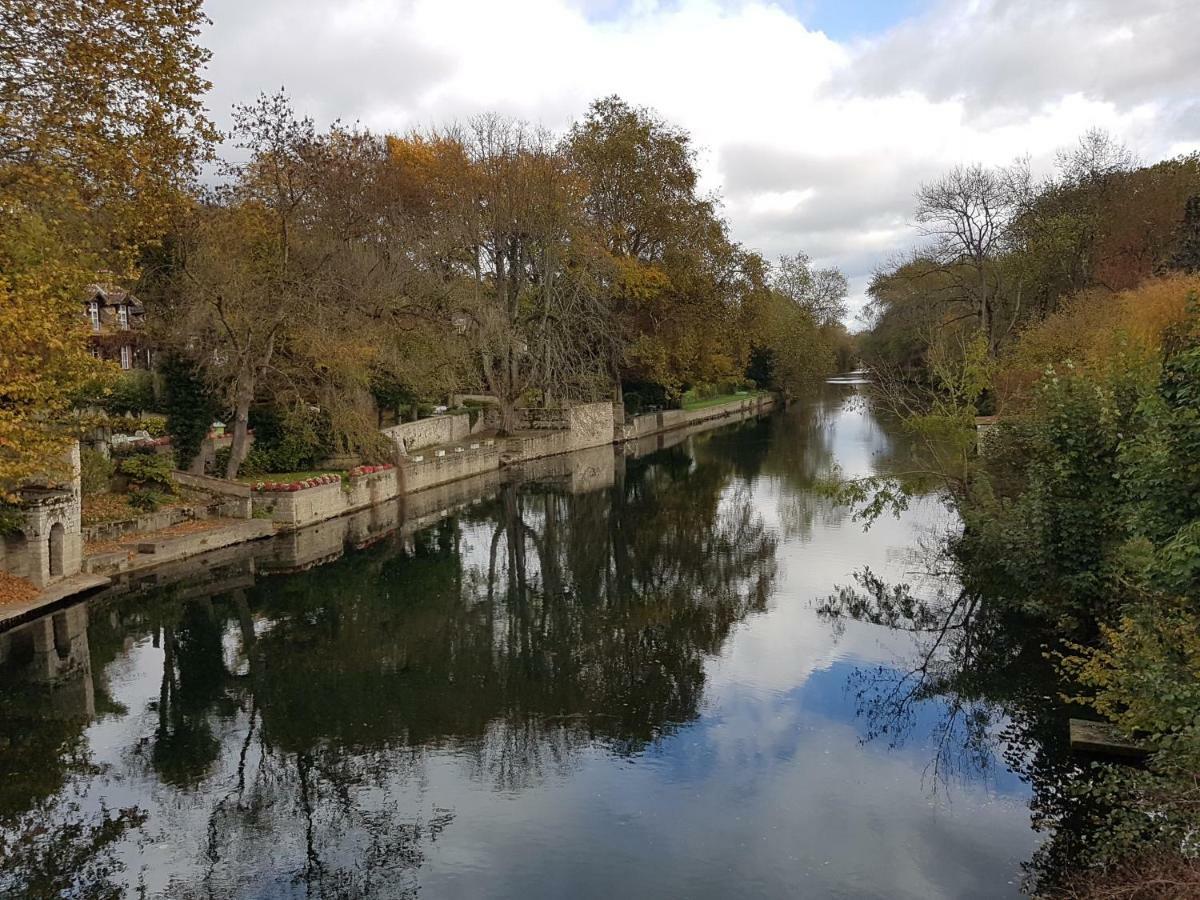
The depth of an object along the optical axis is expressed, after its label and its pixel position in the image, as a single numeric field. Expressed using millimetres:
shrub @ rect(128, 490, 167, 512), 21891
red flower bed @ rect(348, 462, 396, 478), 28500
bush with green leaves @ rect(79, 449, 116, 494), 21266
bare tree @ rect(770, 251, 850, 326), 88125
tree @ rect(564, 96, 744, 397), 43562
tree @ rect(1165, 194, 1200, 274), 24688
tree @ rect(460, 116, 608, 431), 35500
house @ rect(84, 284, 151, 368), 26761
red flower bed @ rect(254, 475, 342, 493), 24672
